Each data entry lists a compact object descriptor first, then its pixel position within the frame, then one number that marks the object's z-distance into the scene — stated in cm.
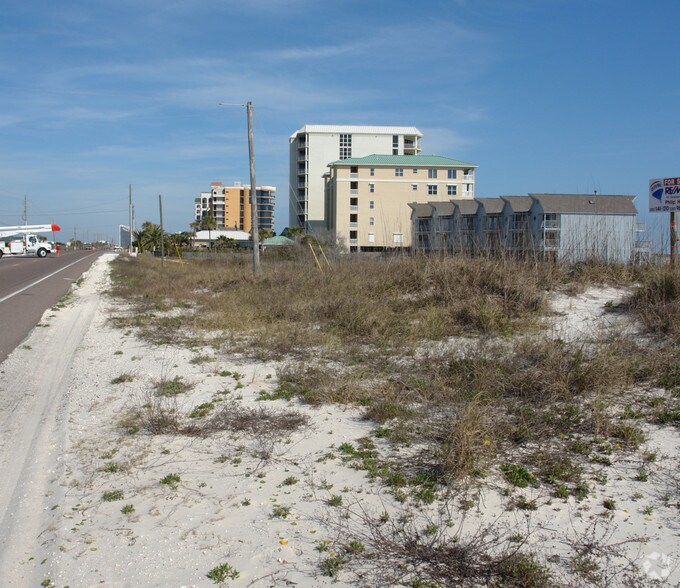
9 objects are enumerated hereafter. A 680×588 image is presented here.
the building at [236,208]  17000
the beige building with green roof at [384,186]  7688
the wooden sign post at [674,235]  1152
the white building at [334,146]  9319
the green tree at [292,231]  8300
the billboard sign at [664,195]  1136
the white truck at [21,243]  6341
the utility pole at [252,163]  2445
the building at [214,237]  10566
